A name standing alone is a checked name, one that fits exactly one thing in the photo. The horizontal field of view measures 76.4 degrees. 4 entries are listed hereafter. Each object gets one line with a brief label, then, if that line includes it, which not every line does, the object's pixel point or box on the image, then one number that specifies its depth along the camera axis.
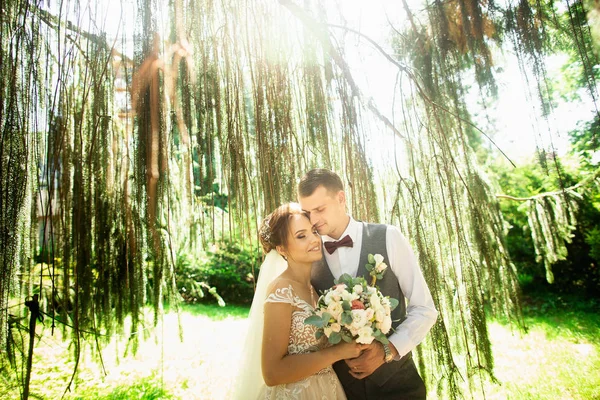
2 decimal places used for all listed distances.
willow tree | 1.33
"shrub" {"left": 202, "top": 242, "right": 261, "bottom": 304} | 8.82
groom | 1.51
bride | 1.52
